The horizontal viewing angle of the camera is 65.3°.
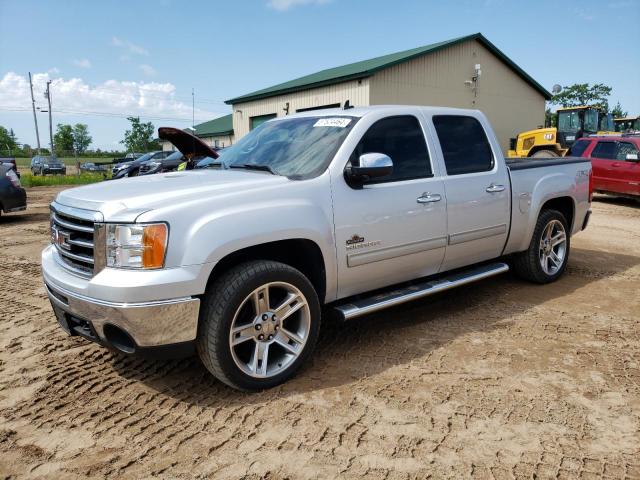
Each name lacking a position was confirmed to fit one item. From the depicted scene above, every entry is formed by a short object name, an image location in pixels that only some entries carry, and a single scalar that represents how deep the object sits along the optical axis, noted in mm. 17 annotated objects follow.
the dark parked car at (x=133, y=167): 18062
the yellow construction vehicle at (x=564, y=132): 16828
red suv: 12195
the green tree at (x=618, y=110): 72475
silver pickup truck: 2840
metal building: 20484
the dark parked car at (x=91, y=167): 43875
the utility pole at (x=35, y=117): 52475
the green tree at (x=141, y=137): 80750
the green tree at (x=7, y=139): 88994
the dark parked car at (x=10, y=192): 10547
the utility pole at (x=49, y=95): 47725
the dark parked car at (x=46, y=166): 37594
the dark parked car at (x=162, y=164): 16281
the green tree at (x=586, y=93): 75188
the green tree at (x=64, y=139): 98312
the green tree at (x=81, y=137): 113312
